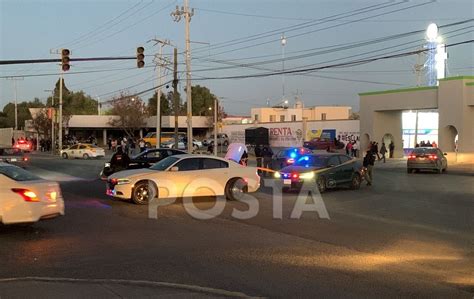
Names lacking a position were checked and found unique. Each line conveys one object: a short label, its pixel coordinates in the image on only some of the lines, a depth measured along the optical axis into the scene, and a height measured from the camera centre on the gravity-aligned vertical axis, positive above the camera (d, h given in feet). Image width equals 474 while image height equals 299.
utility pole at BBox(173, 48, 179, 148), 133.39 +11.76
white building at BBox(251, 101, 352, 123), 350.64 +13.28
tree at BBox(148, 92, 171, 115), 364.34 +20.12
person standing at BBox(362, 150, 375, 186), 72.33 -4.06
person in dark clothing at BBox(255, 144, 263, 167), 93.24 -3.59
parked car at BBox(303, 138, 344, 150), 181.07 -3.38
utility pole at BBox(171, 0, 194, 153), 125.80 +15.25
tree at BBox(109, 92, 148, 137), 268.00 +9.37
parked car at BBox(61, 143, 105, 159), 158.71 -5.38
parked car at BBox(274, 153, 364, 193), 63.16 -4.51
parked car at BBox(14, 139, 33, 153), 189.49 -4.00
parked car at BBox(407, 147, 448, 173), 96.68 -4.50
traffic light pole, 196.95 +1.45
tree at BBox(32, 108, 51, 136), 251.80 +4.57
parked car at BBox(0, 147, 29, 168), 100.40 -4.12
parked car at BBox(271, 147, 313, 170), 93.15 -4.08
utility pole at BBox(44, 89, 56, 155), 210.18 +6.10
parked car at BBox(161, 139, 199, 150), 200.34 -4.08
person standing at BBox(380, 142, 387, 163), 127.04 -3.77
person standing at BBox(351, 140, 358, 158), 140.10 -4.40
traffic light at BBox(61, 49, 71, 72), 91.67 +12.10
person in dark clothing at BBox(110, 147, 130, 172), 72.49 -3.65
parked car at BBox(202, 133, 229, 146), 238.89 -2.59
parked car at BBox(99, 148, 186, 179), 76.79 -3.51
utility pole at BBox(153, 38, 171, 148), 157.58 +20.70
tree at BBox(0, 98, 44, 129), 404.32 +14.34
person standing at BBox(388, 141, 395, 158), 137.65 -3.22
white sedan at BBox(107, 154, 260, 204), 51.85 -4.48
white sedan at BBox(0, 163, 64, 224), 34.73 -4.22
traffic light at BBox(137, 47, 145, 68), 94.58 +13.02
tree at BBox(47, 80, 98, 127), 347.77 +21.99
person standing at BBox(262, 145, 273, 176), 92.53 -3.72
